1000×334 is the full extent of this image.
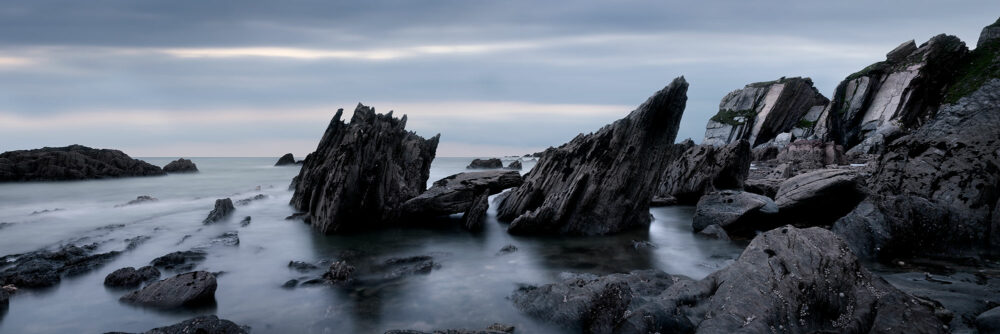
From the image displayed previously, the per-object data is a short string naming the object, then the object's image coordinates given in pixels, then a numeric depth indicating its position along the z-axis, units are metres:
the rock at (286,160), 113.69
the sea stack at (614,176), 19.59
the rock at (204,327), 8.26
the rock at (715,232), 18.14
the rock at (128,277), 12.61
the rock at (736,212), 17.84
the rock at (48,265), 12.46
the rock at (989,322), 7.47
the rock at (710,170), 29.17
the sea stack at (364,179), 20.91
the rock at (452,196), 22.77
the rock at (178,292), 10.96
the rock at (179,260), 14.77
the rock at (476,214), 21.81
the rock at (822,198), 16.97
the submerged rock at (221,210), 25.23
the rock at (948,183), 13.47
